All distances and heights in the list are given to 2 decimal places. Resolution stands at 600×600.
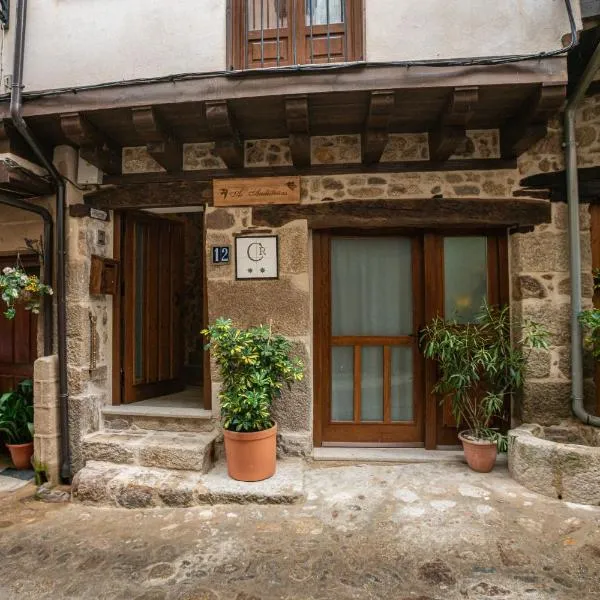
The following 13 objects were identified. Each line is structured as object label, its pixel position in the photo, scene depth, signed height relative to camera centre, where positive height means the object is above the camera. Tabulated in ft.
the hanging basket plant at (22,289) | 10.49 +0.57
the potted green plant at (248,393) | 9.59 -2.16
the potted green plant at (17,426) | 11.67 -3.50
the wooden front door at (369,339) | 11.93 -1.08
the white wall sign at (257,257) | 11.16 +1.38
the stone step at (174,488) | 9.27 -4.38
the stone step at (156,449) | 10.21 -3.79
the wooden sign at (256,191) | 11.12 +3.27
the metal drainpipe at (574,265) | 10.30 +0.93
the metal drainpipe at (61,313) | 11.08 -0.12
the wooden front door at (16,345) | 13.16 -1.22
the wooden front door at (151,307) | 12.96 +0.00
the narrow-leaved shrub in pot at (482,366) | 10.21 -1.70
